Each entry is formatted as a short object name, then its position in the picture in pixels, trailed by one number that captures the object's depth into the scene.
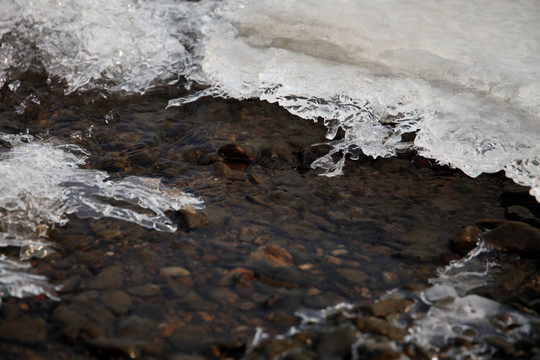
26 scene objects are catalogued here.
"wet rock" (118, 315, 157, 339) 3.72
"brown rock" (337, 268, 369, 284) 4.33
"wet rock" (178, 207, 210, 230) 4.85
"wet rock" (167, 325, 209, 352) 3.66
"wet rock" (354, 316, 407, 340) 3.73
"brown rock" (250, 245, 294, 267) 4.45
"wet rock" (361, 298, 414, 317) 3.94
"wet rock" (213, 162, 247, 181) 5.61
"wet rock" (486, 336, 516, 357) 3.68
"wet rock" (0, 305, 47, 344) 3.64
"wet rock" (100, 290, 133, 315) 3.95
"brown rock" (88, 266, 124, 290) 4.13
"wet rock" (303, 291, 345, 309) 4.05
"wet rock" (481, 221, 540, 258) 4.59
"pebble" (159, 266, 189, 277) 4.29
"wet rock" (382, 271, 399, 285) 4.32
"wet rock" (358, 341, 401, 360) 3.53
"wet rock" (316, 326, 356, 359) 3.58
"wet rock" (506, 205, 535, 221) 5.07
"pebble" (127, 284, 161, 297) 4.09
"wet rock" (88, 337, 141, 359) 3.54
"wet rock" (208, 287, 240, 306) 4.08
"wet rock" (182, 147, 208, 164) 5.87
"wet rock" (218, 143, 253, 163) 5.88
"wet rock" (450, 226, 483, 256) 4.68
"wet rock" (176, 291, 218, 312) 4.01
